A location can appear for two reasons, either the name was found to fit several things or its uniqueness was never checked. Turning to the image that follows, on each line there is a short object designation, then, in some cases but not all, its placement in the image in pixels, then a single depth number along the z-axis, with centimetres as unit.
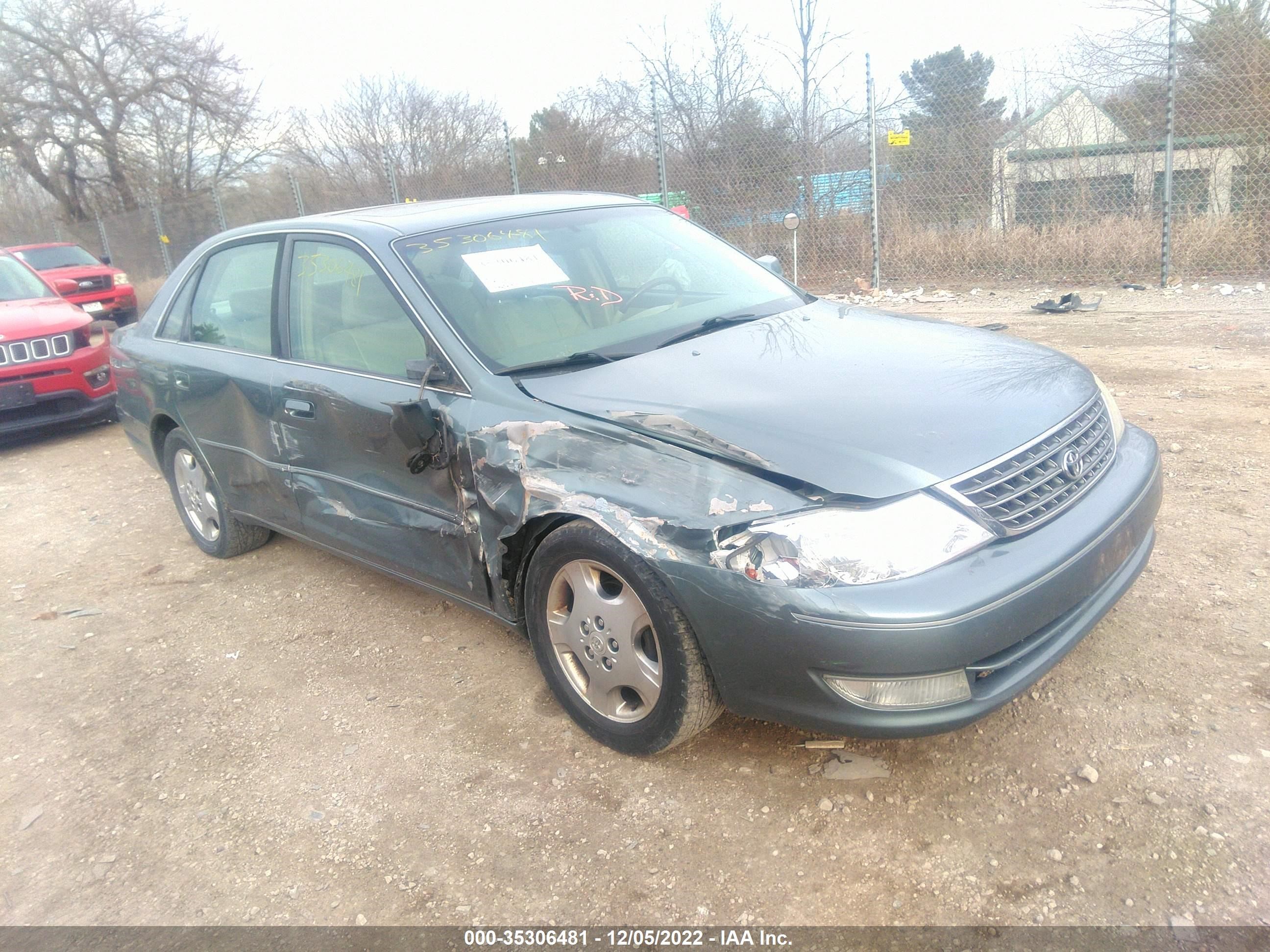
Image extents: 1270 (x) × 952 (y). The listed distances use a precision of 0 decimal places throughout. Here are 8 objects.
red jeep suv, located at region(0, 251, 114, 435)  718
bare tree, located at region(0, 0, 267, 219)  2308
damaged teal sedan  224
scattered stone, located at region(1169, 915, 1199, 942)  198
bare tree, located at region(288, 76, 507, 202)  1509
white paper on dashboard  325
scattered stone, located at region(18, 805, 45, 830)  282
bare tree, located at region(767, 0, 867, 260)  1083
